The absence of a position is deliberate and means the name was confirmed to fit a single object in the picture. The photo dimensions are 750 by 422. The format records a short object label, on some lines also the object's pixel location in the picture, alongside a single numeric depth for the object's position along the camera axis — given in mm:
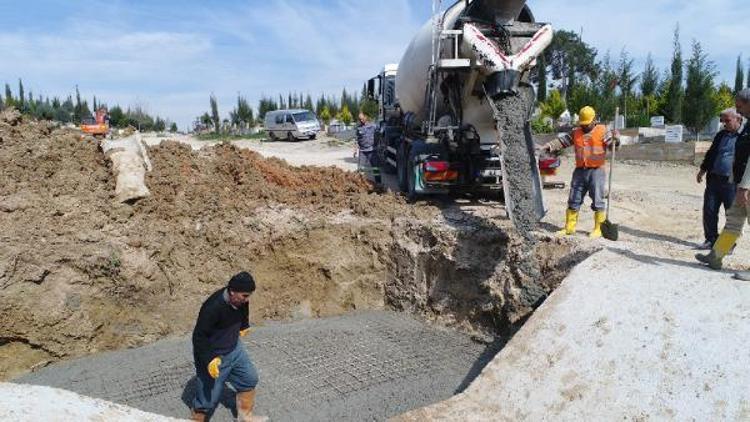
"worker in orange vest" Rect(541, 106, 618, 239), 6402
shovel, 6203
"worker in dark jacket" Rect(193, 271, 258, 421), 4250
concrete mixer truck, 6883
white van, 25781
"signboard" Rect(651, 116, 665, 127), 19641
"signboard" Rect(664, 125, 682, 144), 15625
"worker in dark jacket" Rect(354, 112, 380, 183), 12887
